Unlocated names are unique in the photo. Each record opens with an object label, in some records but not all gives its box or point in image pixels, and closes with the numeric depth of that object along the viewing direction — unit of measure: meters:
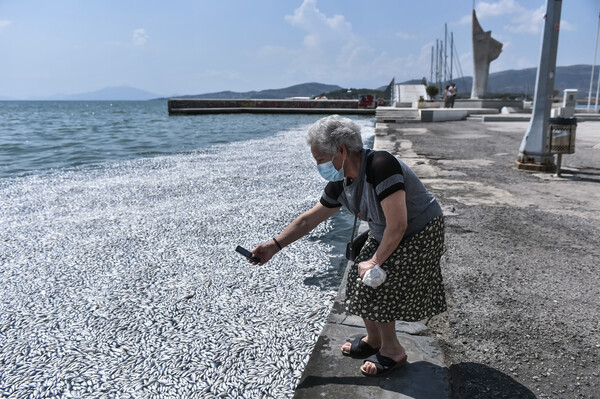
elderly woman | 2.05
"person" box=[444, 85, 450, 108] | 26.91
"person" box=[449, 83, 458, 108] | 26.80
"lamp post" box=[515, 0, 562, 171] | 7.35
